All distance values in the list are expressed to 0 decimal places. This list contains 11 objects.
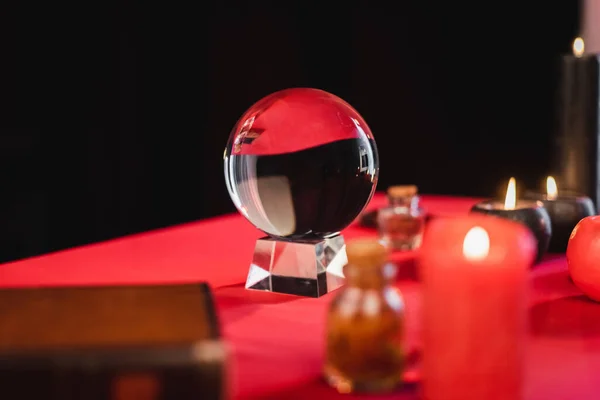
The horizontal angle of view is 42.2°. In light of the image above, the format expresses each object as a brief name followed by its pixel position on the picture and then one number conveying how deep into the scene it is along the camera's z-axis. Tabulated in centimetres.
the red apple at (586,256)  75
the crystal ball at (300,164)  79
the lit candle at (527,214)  89
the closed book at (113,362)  43
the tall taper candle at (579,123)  115
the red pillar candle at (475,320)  47
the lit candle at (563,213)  100
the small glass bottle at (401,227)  104
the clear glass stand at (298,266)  79
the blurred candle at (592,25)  185
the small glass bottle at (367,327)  53
